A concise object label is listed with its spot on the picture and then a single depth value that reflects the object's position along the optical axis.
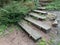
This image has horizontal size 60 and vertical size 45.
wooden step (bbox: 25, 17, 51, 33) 1.65
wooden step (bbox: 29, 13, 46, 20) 1.95
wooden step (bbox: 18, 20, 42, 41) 1.55
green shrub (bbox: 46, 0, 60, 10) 2.48
